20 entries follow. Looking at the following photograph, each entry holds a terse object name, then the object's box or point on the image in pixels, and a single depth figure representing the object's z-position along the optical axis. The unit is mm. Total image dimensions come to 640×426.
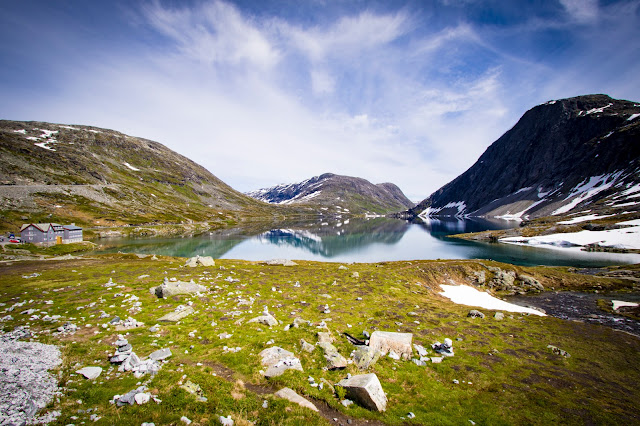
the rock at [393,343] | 16909
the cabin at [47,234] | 91312
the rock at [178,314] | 19750
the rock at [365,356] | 15178
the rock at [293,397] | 11442
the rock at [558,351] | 19109
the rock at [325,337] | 17611
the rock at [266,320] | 20172
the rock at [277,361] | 13803
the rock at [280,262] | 54938
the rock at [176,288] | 25266
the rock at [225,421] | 9762
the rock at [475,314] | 27255
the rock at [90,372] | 11462
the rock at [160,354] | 13742
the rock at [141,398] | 10061
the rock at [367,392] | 11711
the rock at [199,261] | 44428
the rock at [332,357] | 14594
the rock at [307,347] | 16219
